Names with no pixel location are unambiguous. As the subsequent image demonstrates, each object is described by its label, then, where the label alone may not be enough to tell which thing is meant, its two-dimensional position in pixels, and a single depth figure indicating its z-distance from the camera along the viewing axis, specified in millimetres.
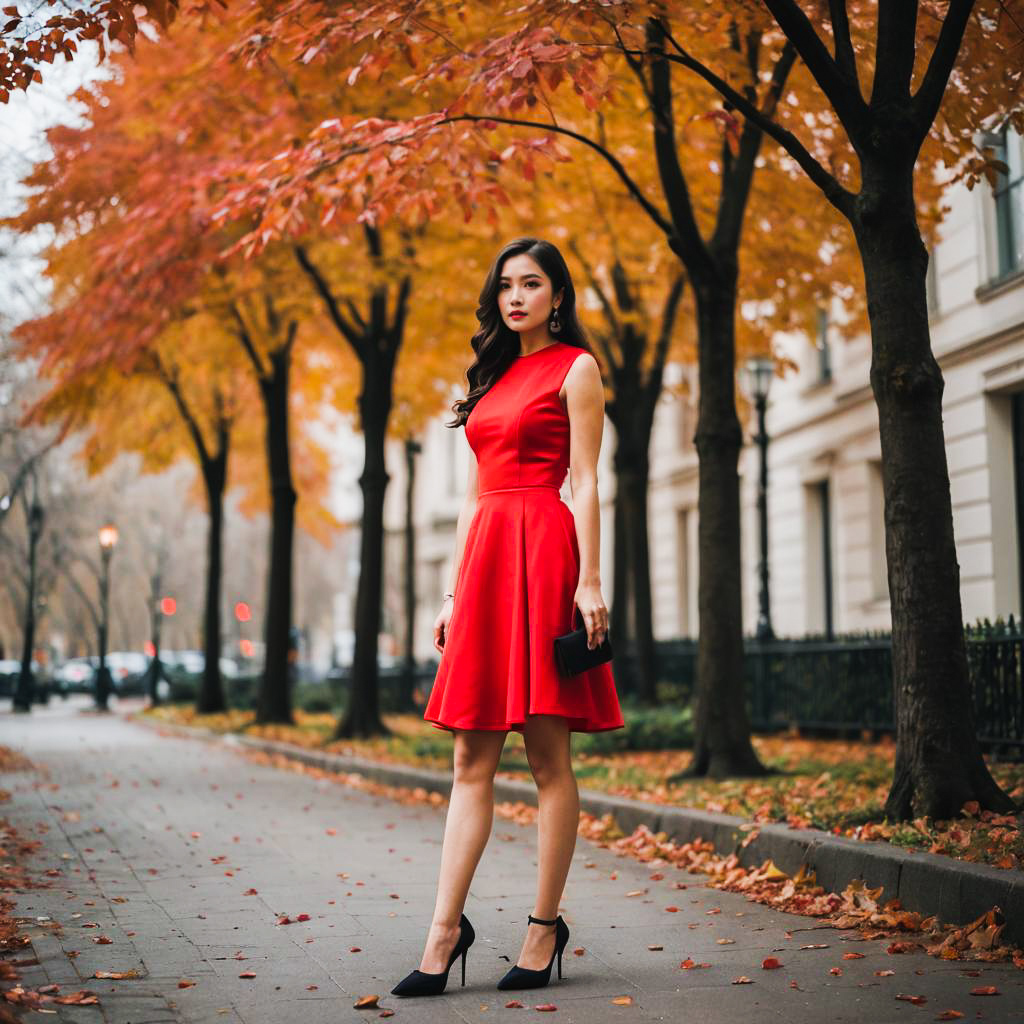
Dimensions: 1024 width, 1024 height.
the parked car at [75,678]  47438
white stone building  16484
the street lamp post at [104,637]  34156
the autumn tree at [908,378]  6598
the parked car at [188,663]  46116
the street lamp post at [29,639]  31906
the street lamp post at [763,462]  17906
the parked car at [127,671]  45438
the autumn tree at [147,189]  13754
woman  4355
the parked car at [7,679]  44250
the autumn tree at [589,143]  7734
